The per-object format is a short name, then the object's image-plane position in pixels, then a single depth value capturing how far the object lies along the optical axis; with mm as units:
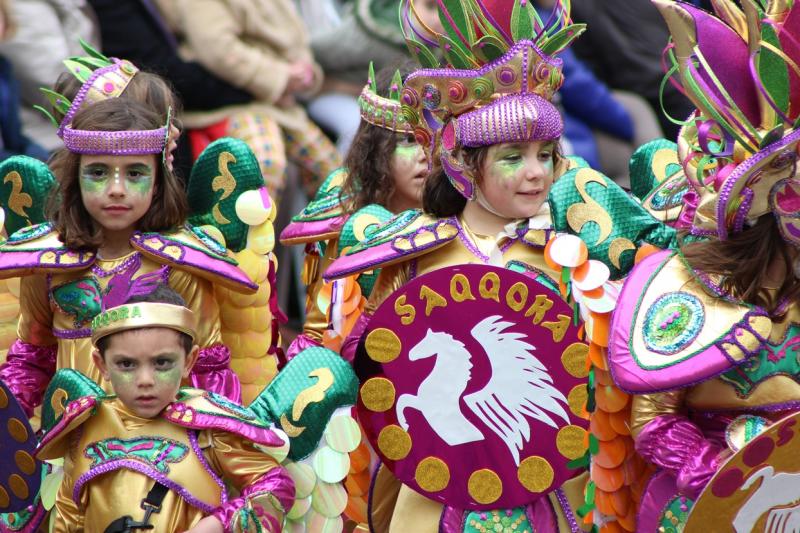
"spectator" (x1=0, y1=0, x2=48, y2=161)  18141
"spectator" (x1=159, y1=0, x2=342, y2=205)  19266
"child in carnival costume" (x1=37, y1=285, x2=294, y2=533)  9305
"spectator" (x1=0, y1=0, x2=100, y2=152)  18906
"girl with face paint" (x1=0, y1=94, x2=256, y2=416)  11430
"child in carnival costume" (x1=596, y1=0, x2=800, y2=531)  8750
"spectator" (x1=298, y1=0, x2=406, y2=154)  20594
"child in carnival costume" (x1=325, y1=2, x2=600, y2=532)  10766
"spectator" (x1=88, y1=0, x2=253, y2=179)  19062
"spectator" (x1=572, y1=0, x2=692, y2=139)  21437
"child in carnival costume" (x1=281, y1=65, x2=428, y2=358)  13391
